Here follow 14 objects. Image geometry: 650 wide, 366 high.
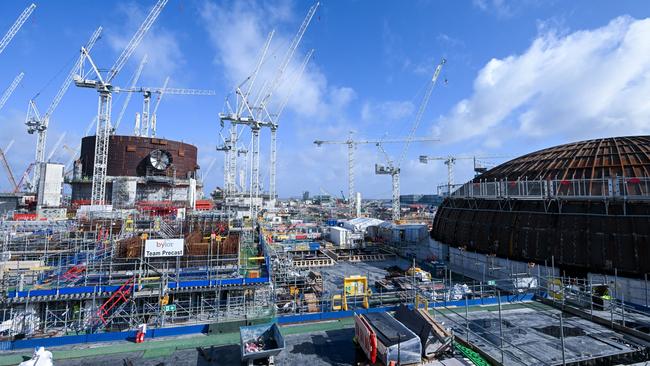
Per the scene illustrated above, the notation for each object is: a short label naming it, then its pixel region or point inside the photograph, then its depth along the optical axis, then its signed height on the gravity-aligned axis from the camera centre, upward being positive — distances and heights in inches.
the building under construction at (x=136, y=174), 3093.0 +295.8
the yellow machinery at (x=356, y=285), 879.1 -234.0
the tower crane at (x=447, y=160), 6269.7 +899.9
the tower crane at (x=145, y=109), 3714.1 +1170.9
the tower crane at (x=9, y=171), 4716.5 +477.7
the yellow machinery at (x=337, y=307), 780.0 -264.2
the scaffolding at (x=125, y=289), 802.2 -238.9
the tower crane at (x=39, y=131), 3602.4 +820.1
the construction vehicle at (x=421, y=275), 1240.2 -286.3
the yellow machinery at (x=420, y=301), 691.4 -223.3
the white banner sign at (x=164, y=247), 904.3 -128.2
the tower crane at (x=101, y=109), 2536.9 +763.8
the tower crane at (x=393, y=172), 4782.2 +525.9
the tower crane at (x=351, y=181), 5479.8 +420.0
